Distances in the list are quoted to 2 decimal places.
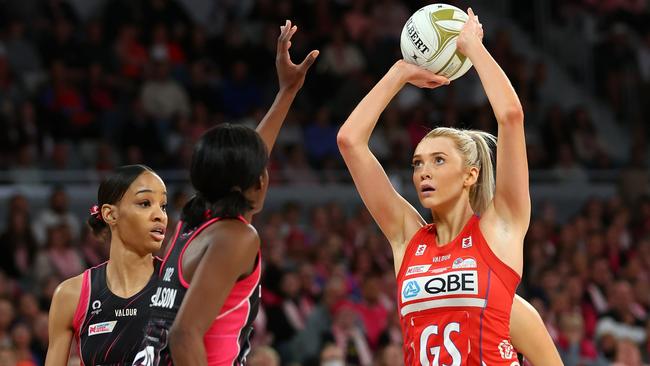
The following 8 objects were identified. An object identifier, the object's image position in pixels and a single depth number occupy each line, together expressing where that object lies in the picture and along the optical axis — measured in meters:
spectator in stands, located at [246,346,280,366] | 17.25
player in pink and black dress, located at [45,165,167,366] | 9.66
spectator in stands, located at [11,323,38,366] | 17.86
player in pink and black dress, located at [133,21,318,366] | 7.48
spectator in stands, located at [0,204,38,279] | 21.69
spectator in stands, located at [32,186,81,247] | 22.94
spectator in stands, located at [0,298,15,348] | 18.44
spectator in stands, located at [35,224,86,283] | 21.22
